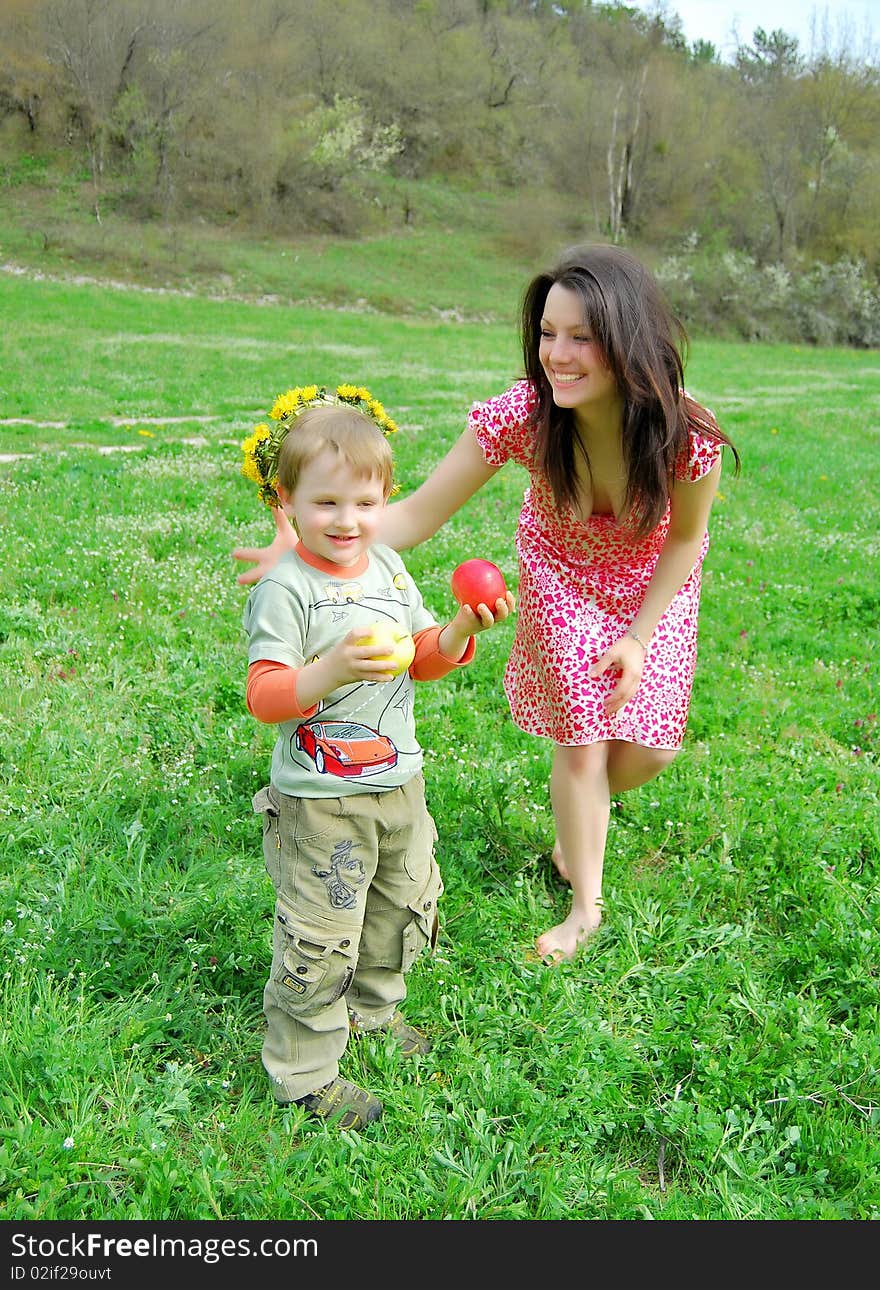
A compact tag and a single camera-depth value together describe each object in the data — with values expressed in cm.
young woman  310
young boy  254
